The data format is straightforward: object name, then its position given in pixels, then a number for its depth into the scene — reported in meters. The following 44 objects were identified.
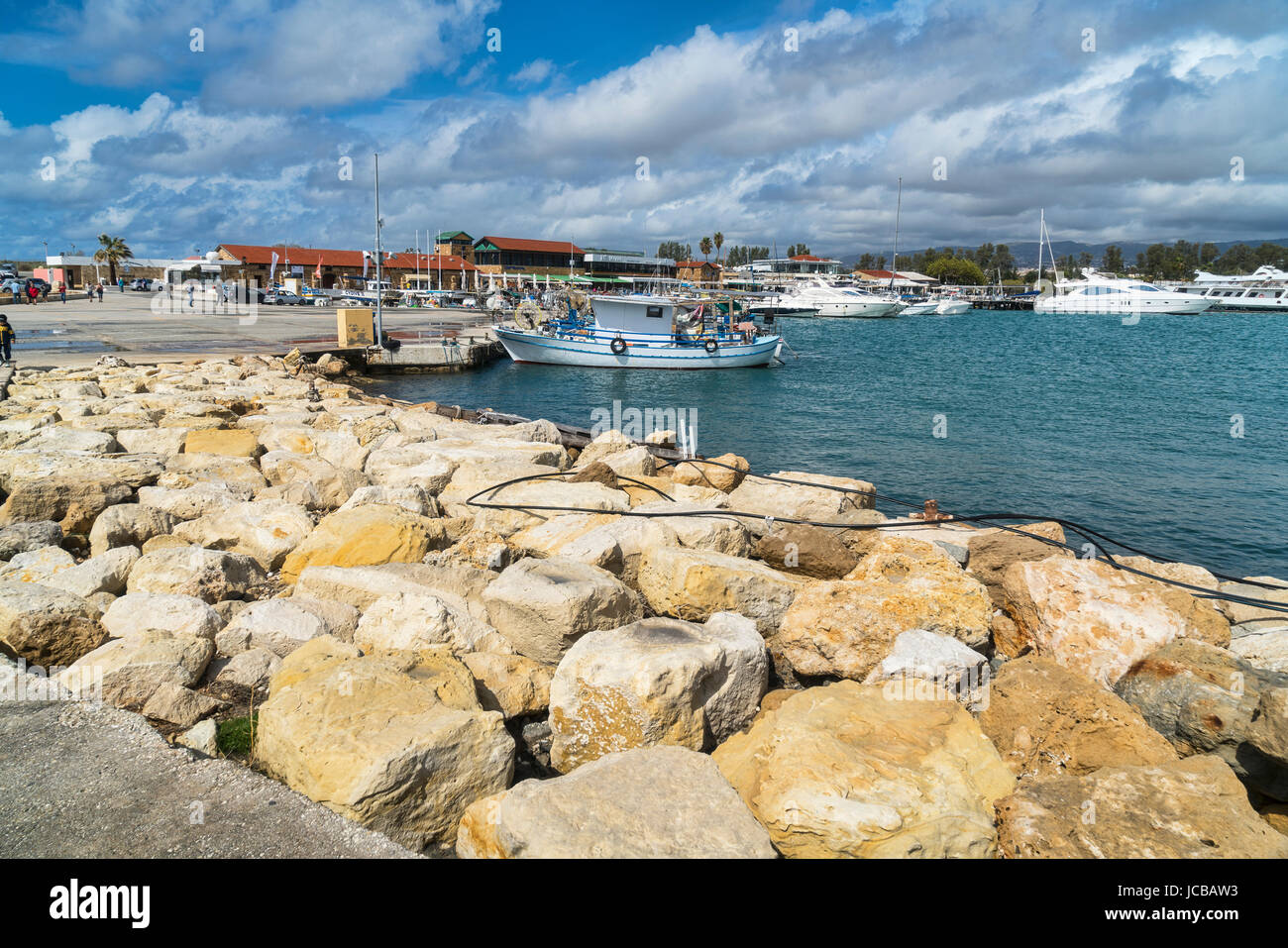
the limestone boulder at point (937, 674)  4.68
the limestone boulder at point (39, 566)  5.70
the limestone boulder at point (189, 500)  7.75
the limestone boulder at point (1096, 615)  4.98
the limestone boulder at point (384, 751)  3.43
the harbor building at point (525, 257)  94.56
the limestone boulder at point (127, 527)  6.74
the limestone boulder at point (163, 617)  4.93
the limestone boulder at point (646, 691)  4.06
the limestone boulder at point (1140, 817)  3.23
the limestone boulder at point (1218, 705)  3.99
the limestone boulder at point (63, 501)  7.12
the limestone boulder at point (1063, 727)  4.02
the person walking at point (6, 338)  18.79
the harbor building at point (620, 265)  90.13
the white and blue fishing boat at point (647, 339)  37.12
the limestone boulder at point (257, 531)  6.80
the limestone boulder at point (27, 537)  6.30
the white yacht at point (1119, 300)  89.31
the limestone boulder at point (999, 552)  6.57
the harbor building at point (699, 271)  99.88
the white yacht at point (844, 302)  89.44
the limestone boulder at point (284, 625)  4.95
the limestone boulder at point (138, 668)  4.14
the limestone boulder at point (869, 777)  3.39
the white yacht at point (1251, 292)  92.75
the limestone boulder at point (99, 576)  5.62
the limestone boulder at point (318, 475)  8.63
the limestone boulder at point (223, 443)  10.35
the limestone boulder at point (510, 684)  4.70
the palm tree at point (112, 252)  79.50
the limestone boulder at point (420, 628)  5.03
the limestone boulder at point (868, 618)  5.18
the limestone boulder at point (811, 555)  6.66
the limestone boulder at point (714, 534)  6.74
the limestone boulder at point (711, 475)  10.25
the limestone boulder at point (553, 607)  5.00
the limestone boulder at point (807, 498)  8.28
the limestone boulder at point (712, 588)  5.59
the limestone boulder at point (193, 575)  5.63
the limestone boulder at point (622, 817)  3.01
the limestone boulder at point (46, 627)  4.62
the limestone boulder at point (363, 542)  6.34
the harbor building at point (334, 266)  80.25
